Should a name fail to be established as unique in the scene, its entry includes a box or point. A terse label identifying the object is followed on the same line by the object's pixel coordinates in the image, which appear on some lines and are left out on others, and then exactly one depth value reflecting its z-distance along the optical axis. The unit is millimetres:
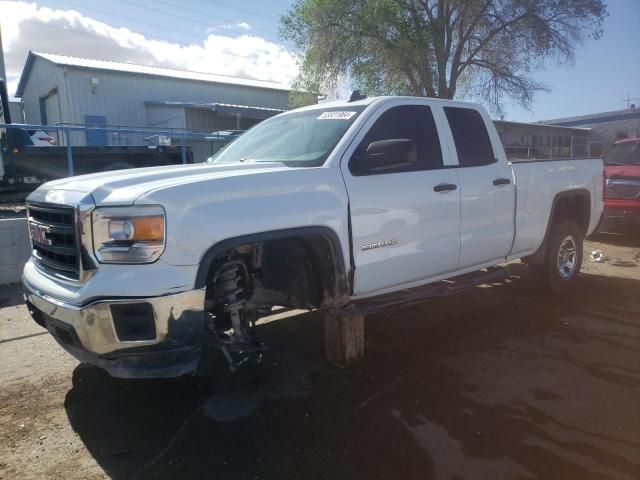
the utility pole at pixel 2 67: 25422
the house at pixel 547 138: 24203
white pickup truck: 2852
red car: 9312
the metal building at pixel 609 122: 41556
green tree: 20156
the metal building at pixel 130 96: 25250
